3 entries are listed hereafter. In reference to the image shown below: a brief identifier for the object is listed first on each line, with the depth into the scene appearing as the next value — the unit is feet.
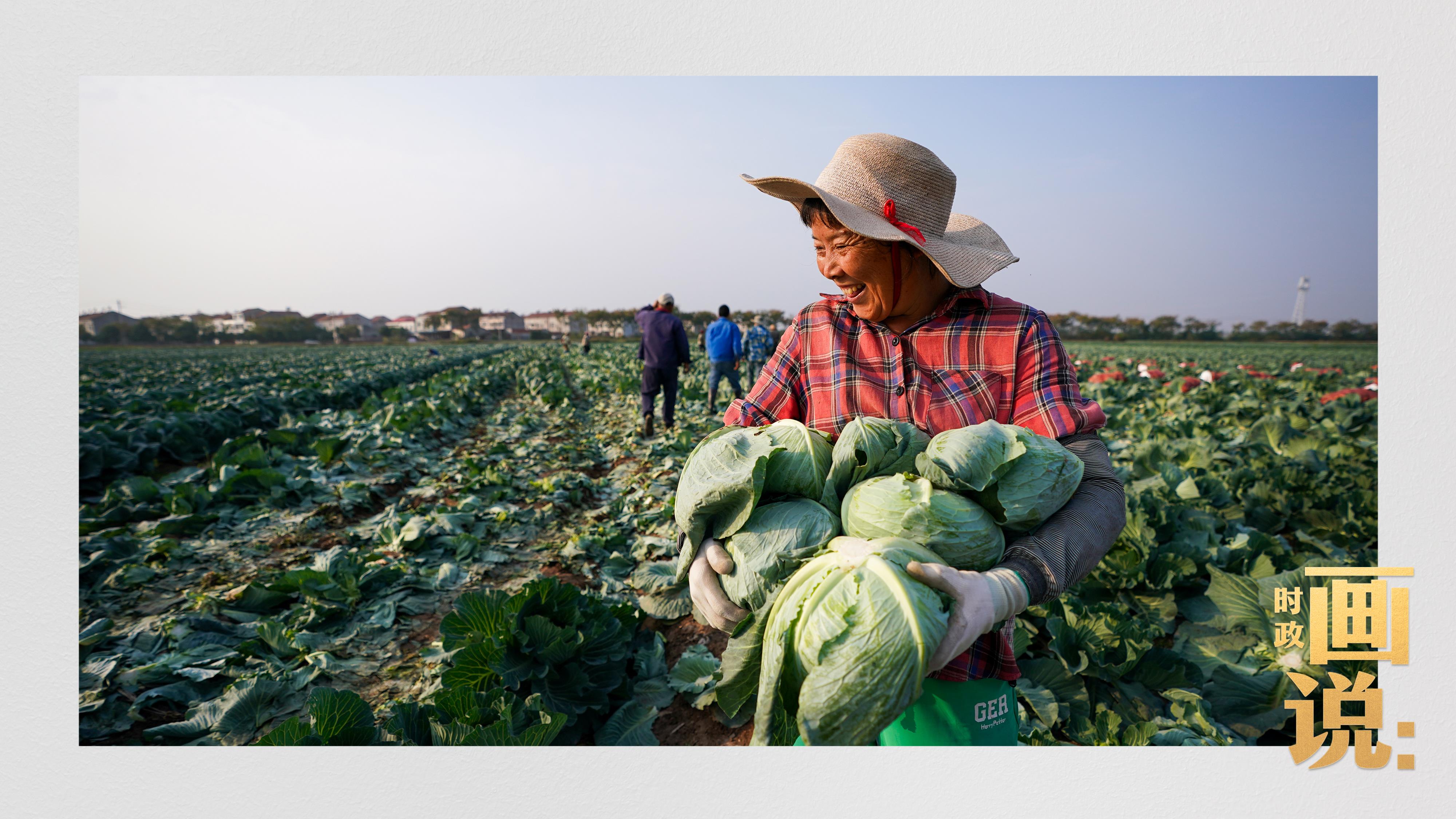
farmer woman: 5.22
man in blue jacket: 36.17
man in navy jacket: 30.60
